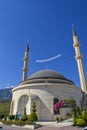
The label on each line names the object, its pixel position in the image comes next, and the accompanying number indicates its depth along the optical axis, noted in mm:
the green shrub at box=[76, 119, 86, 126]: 21694
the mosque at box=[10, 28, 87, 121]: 36094
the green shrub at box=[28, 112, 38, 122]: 27112
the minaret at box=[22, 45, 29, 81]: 53912
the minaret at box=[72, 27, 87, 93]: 48012
